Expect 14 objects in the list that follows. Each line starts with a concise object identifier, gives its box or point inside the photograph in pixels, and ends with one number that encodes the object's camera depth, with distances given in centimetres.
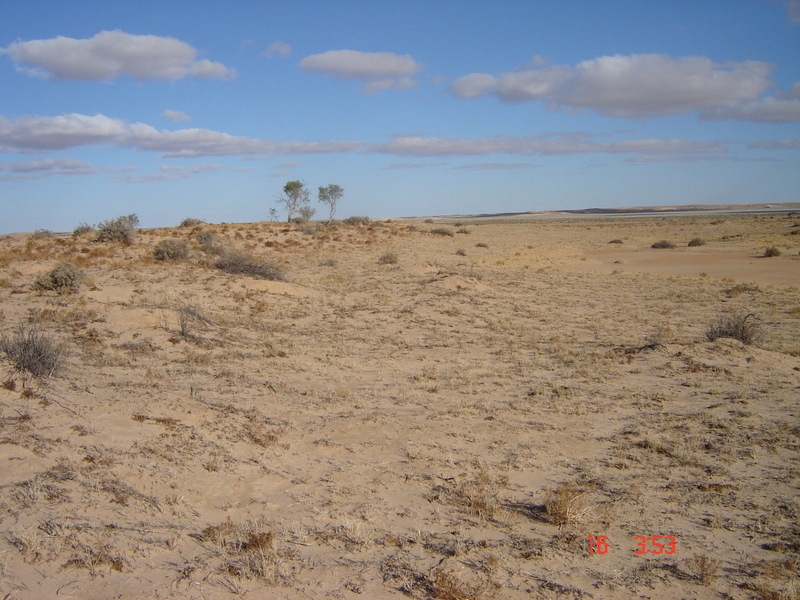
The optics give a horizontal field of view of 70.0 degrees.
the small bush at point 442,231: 5062
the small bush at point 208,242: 2583
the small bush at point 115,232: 3052
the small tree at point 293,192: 6944
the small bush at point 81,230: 3422
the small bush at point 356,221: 5278
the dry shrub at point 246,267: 1948
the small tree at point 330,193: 7269
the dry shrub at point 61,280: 1503
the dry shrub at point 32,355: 769
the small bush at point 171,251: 2303
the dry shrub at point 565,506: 503
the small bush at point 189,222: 4378
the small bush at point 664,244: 4103
